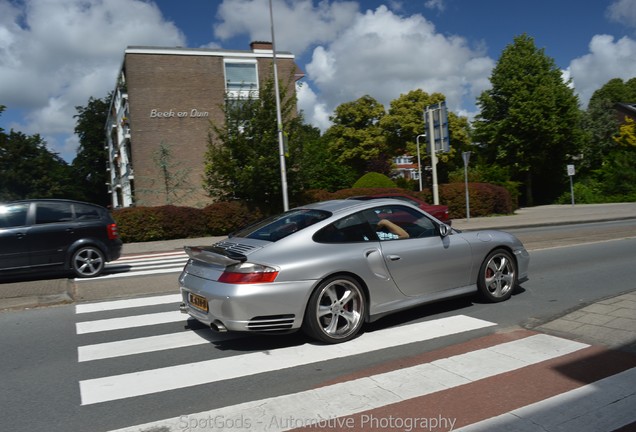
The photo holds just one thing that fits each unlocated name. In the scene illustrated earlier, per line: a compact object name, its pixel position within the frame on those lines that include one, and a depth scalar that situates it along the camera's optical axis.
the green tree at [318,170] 21.94
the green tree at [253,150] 20.78
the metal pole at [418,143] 52.06
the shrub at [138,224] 18.83
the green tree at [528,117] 36.41
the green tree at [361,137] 56.28
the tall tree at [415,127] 54.09
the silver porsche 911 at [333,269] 4.87
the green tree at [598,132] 44.88
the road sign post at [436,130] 22.36
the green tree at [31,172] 53.31
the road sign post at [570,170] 32.98
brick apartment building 33.47
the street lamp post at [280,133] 18.55
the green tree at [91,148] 63.34
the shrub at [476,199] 25.62
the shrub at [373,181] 28.67
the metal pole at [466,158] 22.36
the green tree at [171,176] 27.92
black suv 9.51
